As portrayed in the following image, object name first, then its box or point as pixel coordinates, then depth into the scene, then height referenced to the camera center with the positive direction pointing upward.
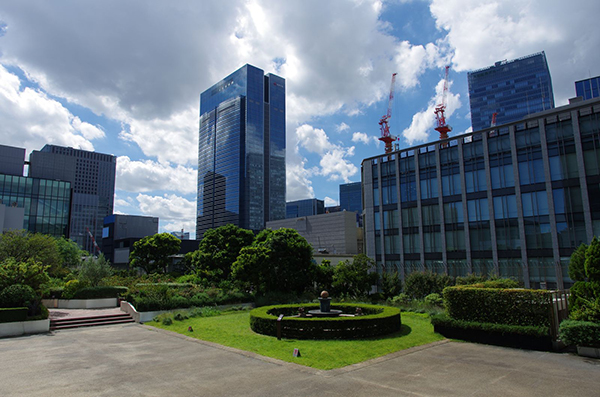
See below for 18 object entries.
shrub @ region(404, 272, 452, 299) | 32.28 -2.47
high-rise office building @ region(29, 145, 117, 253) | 81.81 +21.48
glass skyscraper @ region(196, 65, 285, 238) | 189.75 +52.40
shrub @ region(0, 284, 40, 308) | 20.72 -1.93
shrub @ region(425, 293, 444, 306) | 28.18 -3.37
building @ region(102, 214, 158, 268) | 104.32 +10.03
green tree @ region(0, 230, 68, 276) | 33.38 +1.29
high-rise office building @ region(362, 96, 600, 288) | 38.19 +6.45
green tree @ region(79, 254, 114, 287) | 33.75 -0.98
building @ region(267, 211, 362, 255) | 88.25 +6.23
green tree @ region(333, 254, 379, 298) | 35.00 -2.03
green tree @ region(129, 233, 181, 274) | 61.47 +1.22
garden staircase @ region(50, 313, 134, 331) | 22.92 -3.91
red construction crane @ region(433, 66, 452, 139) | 104.64 +39.95
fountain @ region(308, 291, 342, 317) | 21.48 -3.16
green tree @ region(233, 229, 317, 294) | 33.00 -0.60
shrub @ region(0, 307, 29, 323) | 19.95 -2.85
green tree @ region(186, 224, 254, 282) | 43.53 +1.02
